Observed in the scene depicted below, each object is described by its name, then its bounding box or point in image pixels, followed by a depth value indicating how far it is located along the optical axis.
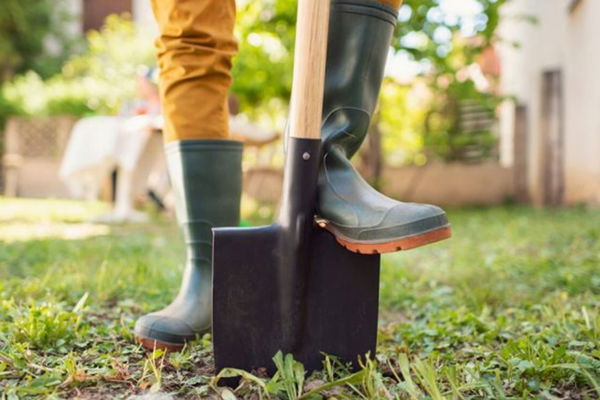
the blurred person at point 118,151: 5.00
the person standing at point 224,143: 1.07
